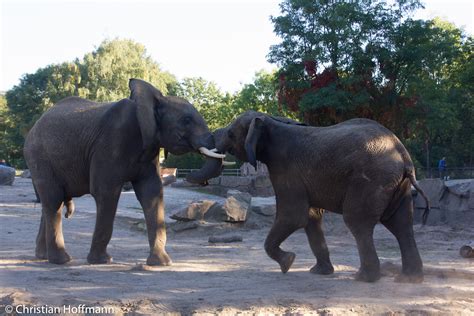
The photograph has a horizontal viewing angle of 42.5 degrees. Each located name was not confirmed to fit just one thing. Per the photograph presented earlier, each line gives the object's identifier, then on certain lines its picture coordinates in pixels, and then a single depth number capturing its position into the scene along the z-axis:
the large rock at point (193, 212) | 14.62
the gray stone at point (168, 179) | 27.94
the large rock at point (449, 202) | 14.35
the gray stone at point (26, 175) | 40.94
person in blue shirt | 29.24
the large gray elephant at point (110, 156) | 8.95
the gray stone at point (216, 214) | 14.91
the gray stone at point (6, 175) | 27.61
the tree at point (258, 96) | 53.22
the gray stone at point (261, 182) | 27.27
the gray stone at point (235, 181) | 27.64
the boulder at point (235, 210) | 14.83
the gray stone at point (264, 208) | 15.79
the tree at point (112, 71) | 51.75
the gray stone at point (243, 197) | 15.66
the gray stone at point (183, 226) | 14.35
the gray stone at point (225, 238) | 12.49
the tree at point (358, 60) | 22.98
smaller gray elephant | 7.38
